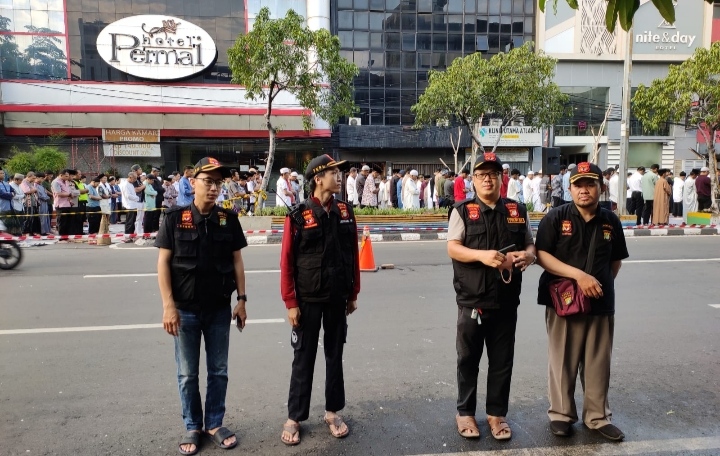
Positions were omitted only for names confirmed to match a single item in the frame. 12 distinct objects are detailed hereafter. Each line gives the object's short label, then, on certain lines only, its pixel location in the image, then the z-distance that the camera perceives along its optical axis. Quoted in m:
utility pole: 15.33
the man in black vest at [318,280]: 3.26
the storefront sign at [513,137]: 30.31
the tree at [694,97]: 15.16
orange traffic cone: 8.63
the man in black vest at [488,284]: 3.23
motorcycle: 8.90
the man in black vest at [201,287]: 3.14
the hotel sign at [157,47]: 26.78
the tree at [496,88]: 18.30
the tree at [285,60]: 13.88
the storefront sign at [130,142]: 26.67
